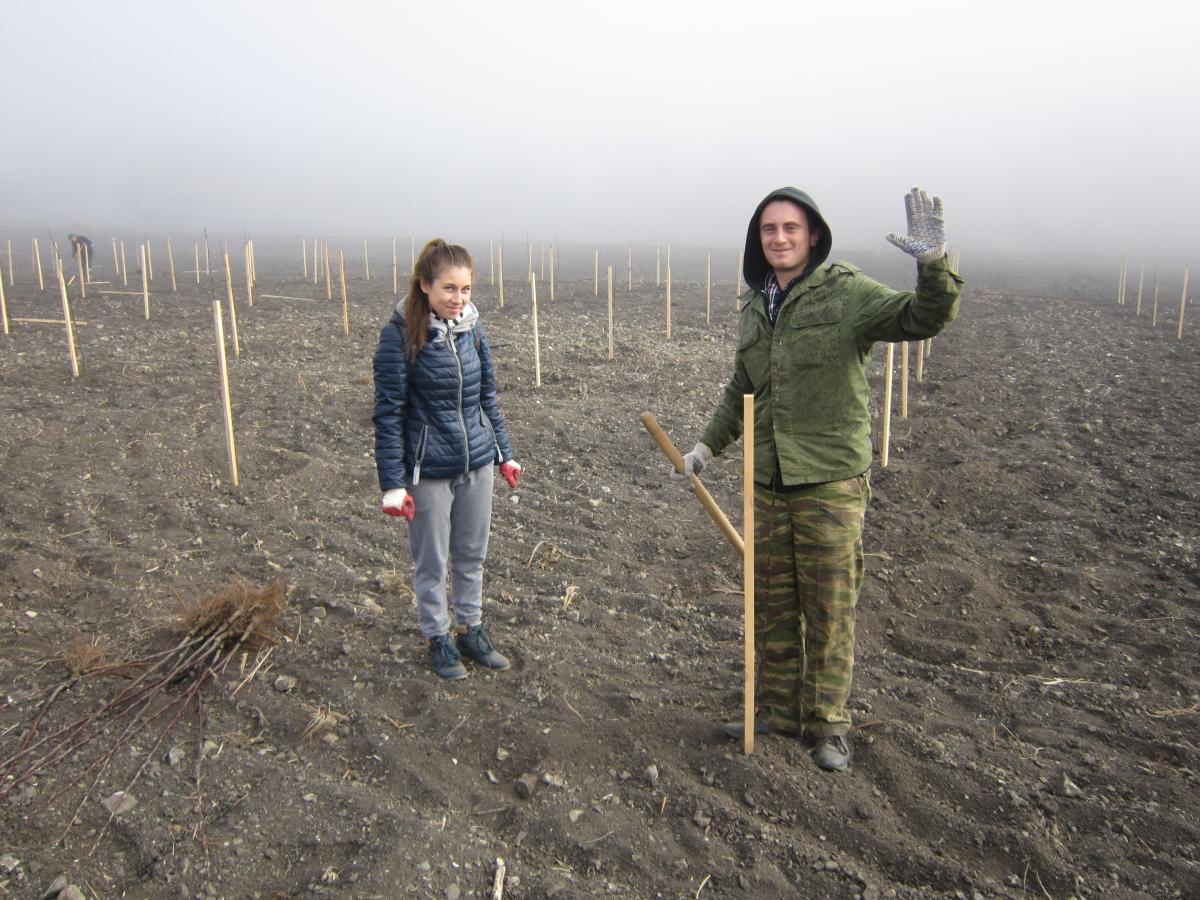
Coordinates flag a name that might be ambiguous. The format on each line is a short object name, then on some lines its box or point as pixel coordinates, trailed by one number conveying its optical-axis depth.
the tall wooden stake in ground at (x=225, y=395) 5.04
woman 2.65
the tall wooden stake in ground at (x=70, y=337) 7.30
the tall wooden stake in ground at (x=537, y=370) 7.82
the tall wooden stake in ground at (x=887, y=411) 5.32
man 2.30
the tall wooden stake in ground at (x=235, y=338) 8.10
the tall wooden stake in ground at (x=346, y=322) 10.34
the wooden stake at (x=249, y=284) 12.71
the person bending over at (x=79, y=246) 13.99
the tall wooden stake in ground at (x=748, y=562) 2.28
